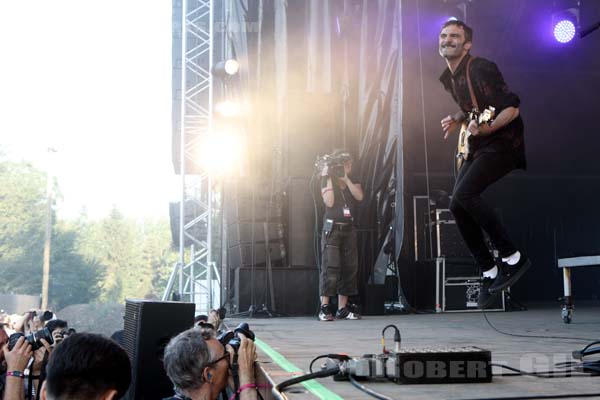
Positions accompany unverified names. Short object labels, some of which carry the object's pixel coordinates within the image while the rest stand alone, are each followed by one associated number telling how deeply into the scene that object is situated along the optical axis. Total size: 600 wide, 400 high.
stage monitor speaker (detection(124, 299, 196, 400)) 3.60
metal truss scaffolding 11.90
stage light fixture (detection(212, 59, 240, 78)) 10.53
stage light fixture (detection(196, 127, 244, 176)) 12.68
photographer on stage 6.71
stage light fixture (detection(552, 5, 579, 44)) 7.32
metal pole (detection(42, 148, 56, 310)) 20.20
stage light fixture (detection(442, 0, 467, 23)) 7.84
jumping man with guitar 3.78
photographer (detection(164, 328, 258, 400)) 2.46
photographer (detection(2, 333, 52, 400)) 2.70
